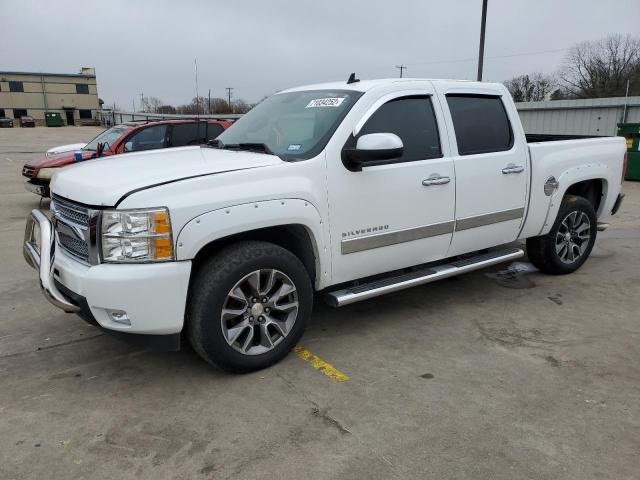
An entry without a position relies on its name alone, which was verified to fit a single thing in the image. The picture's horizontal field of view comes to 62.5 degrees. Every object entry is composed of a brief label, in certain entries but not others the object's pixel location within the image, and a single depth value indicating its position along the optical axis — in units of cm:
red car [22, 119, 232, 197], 938
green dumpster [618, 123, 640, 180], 1310
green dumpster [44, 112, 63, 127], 6731
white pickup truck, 306
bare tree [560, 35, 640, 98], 4950
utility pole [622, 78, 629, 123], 1529
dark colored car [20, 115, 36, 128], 6397
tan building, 7869
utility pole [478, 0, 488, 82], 1898
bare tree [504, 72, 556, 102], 5591
